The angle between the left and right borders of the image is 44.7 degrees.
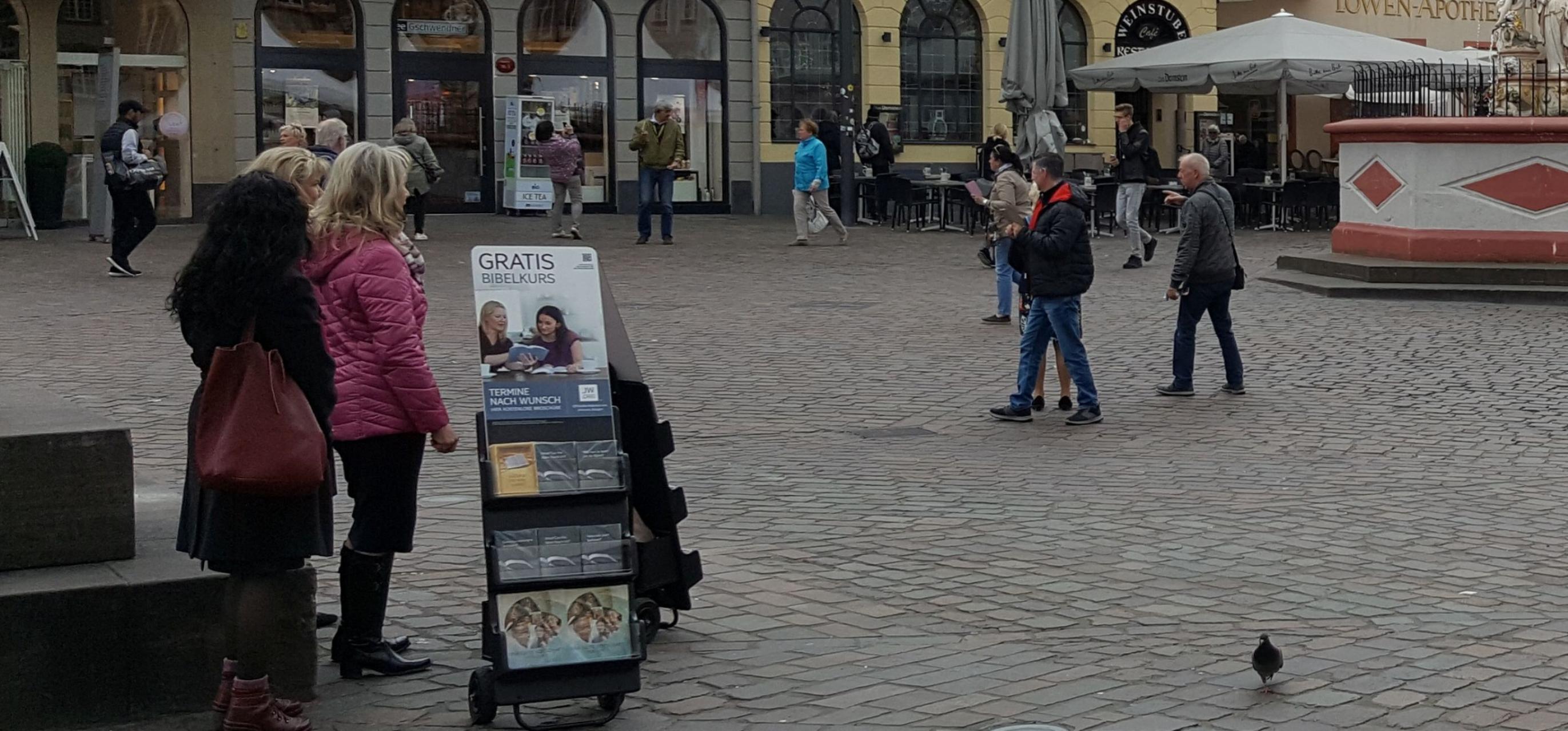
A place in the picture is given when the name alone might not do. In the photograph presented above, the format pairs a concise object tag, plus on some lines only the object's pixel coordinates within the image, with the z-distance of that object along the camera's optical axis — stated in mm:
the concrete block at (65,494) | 5406
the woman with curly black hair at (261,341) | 5070
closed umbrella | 25875
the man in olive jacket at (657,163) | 23984
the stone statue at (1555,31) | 20344
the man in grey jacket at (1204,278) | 12086
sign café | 36031
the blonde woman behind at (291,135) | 13898
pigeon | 5336
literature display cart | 5379
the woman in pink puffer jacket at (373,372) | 5656
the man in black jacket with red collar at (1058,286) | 11062
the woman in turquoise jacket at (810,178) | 23594
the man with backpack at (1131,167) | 21812
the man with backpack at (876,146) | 30016
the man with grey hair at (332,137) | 13727
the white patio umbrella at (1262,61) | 26969
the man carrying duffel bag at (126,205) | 18688
